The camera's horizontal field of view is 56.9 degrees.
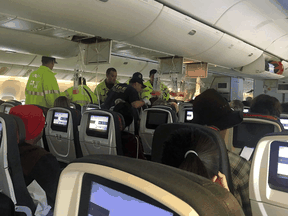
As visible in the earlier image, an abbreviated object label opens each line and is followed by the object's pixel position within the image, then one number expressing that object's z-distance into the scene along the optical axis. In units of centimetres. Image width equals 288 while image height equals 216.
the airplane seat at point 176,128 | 119
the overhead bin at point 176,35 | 464
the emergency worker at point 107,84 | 661
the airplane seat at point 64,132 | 422
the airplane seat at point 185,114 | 518
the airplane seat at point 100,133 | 355
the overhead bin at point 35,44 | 532
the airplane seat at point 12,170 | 169
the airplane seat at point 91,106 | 605
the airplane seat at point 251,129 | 249
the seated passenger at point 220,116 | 169
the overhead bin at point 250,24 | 535
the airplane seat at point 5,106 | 508
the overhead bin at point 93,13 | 339
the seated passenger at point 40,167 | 180
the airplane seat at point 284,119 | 402
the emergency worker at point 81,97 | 694
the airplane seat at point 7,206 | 156
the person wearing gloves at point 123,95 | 452
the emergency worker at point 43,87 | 505
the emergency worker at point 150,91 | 795
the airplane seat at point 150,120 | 472
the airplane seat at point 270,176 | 153
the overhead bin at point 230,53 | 665
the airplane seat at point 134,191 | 49
